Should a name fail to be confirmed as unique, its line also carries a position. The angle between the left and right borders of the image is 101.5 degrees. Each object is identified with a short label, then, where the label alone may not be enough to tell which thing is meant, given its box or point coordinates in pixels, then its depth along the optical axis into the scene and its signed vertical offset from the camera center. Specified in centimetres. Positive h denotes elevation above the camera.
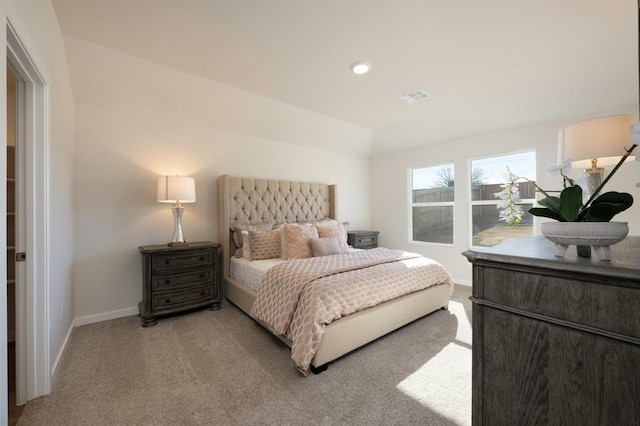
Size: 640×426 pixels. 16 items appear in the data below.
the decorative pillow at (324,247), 314 -41
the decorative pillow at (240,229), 352 -21
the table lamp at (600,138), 160 +45
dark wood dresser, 69 -39
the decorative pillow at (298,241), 318 -34
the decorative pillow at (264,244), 326 -39
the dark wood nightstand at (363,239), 463 -48
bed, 211 -55
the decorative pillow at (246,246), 331 -42
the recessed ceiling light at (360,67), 264 +151
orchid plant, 85 +2
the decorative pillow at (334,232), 355 -27
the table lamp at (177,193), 295 +24
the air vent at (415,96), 328 +150
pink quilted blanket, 194 -68
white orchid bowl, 81 -8
